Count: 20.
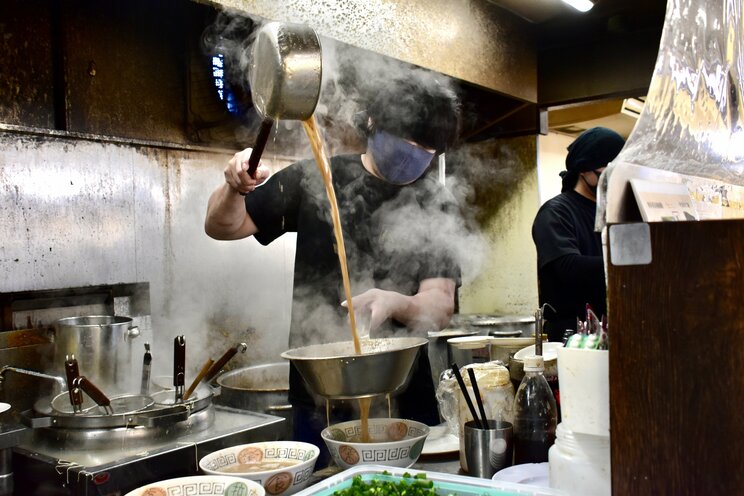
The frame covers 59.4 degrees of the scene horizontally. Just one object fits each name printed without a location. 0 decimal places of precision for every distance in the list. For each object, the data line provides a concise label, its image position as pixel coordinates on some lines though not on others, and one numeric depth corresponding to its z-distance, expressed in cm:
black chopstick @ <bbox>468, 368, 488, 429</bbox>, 186
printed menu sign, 114
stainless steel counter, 206
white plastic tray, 150
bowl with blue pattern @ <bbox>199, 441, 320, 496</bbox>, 173
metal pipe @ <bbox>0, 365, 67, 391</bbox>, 268
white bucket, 132
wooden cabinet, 105
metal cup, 183
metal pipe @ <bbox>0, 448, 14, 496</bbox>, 226
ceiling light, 445
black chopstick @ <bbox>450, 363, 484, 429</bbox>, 186
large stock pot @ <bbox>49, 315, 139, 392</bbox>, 287
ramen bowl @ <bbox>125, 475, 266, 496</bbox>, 162
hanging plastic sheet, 124
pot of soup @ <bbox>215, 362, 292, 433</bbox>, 312
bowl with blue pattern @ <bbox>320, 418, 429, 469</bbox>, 182
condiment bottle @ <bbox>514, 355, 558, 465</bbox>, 185
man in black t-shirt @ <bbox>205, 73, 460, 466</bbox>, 284
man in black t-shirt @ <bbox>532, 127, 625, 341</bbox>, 363
